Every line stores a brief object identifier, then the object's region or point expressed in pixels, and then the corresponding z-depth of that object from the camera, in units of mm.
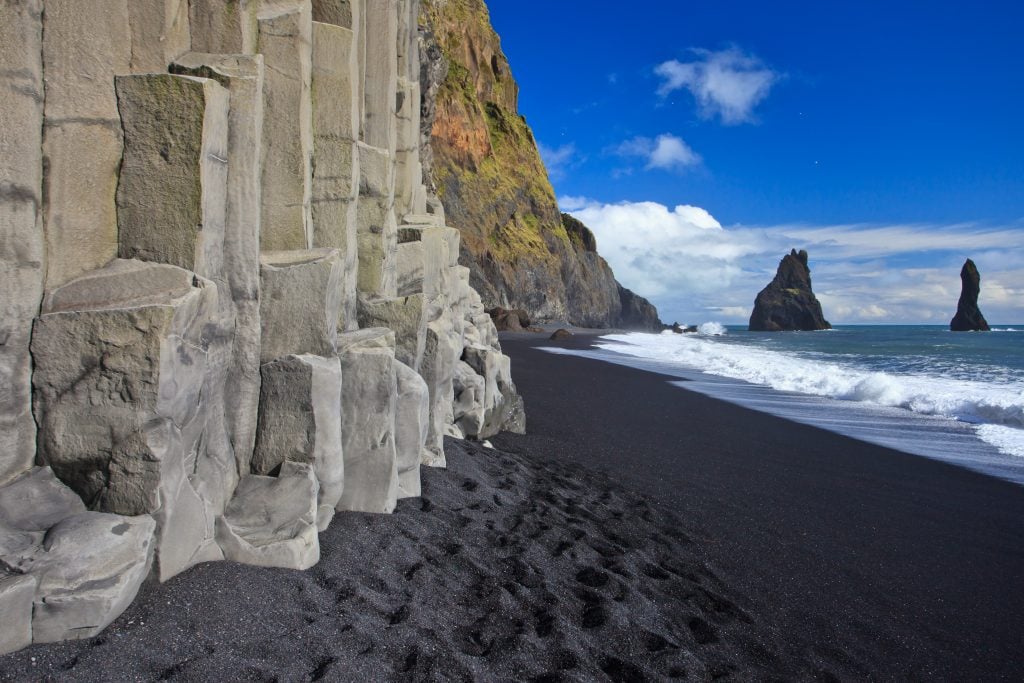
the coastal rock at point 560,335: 33781
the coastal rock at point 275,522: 3324
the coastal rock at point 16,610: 2404
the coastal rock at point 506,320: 38125
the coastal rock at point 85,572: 2529
